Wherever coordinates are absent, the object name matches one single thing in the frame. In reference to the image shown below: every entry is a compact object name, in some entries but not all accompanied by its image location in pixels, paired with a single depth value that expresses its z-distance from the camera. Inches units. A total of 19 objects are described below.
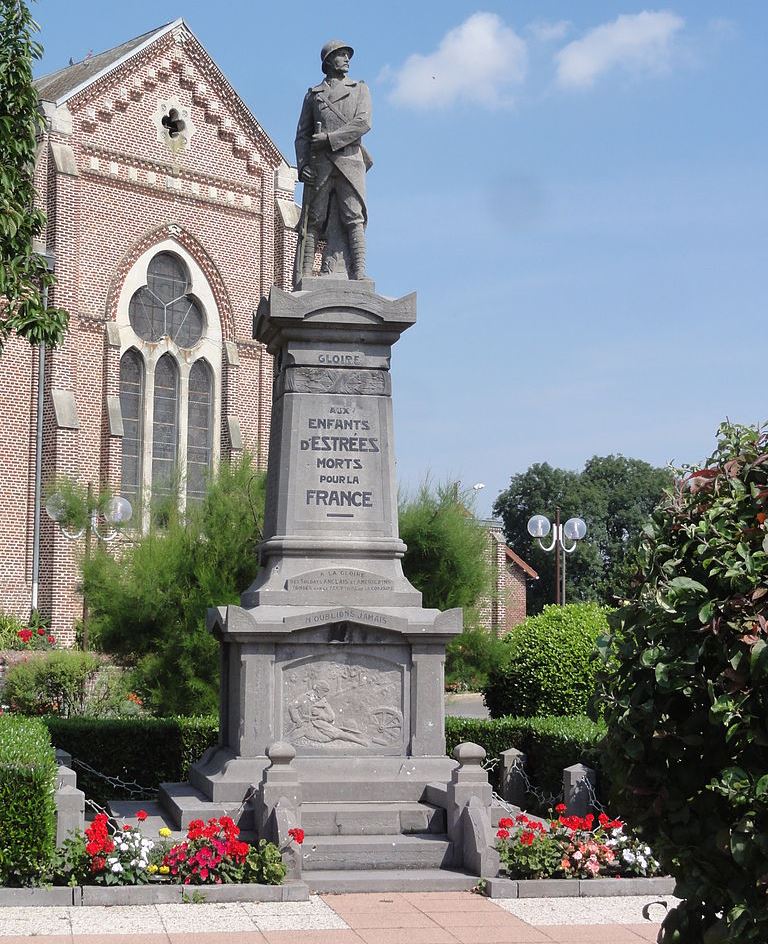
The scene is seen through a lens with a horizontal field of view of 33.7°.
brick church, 1088.8
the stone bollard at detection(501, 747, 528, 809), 510.0
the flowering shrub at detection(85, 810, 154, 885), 336.2
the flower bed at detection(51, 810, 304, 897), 338.6
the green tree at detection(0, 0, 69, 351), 499.5
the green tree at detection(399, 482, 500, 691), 811.4
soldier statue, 471.8
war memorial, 380.8
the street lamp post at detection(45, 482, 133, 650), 956.6
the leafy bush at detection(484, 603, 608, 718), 606.2
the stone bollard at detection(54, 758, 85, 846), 358.9
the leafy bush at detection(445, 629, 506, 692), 810.2
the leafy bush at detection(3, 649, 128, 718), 786.8
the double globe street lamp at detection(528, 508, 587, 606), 956.6
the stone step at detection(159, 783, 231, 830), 387.2
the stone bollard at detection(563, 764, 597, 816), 445.4
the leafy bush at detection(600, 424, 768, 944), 162.2
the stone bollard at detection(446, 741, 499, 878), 369.4
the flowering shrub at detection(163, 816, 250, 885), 343.0
